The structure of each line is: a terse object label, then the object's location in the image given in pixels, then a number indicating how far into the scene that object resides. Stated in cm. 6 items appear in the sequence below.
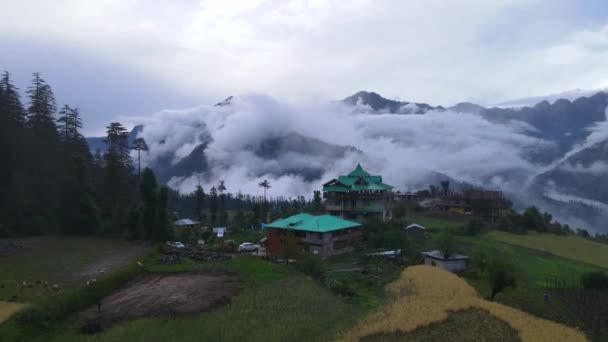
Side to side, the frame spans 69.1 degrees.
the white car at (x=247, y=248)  4806
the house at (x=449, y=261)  4128
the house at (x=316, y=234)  4678
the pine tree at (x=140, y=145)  6731
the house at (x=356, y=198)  6322
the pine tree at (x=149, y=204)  4906
